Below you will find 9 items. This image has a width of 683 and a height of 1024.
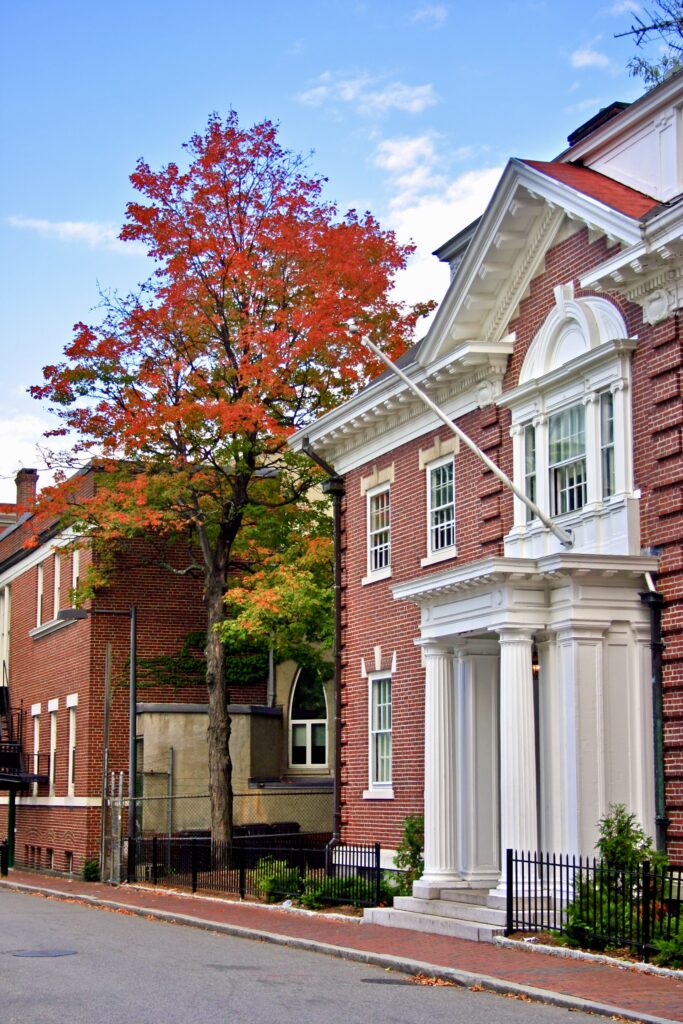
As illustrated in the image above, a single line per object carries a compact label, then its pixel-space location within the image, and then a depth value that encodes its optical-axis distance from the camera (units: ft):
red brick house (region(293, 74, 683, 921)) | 56.95
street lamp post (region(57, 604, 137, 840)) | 105.09
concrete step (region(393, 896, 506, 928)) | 57.77
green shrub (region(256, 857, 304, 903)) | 75.31
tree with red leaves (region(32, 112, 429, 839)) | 98.32
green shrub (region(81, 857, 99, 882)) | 114.73
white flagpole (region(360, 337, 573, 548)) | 59.16
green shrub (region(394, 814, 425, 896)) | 69.29
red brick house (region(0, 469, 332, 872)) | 112.27
